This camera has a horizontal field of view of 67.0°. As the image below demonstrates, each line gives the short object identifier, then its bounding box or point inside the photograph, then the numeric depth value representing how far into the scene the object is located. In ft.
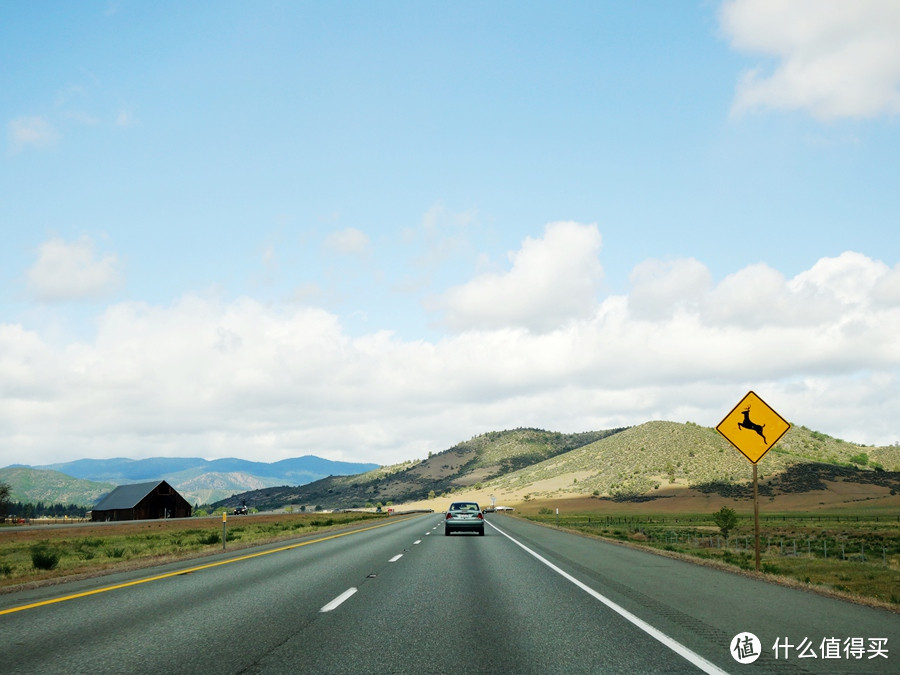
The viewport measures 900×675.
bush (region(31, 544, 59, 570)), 61.72
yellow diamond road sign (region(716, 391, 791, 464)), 52.19
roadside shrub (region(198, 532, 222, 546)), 98.72
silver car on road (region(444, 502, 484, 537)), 101.55
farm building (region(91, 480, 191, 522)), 286.05
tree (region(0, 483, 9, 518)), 283.59
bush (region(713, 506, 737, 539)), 162.40
